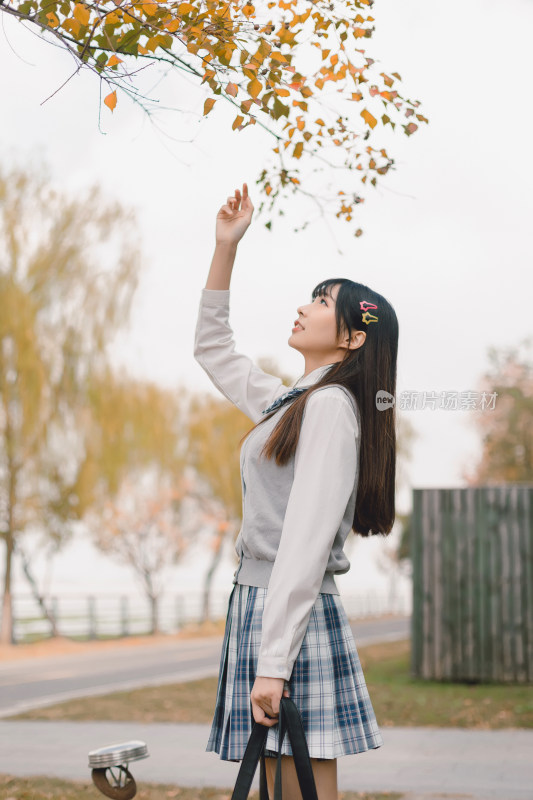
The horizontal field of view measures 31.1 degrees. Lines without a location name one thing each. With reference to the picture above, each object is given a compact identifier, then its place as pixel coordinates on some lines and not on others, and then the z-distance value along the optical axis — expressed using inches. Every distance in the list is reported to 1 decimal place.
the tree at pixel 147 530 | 1029.2
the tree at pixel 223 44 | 138.3
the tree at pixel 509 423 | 796.0
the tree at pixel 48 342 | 717.3
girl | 91.9
